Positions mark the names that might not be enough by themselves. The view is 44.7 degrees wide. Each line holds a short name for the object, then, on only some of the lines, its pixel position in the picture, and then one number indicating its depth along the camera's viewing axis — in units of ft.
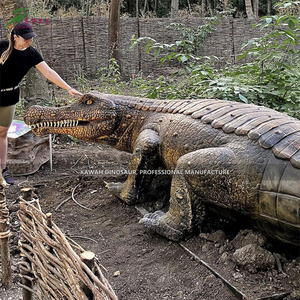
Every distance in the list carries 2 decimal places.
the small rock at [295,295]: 7.25
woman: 12.76
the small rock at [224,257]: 8.58
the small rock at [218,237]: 9.30
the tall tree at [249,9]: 60.80
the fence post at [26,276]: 8.20
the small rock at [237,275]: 7.95
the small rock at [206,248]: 9.09
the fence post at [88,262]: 5.49
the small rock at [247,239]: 8.50
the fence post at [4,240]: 8.63
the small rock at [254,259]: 7.99
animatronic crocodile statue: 7.71
